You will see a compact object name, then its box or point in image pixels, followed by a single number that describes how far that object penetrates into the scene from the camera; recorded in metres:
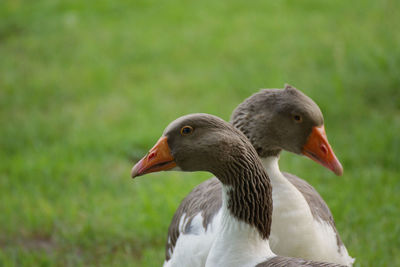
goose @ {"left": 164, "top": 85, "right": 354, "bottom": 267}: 6.16
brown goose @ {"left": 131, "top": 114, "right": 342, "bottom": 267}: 5.34
